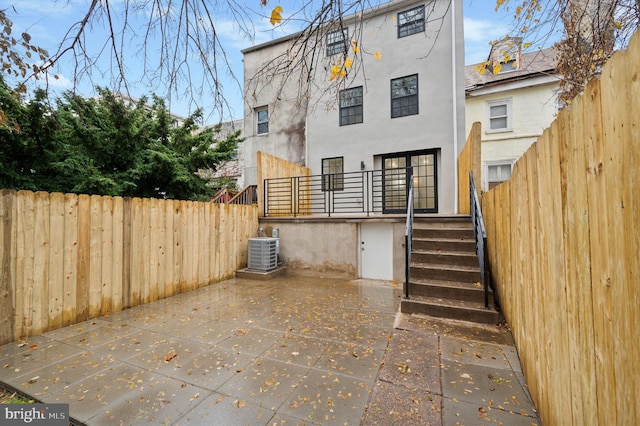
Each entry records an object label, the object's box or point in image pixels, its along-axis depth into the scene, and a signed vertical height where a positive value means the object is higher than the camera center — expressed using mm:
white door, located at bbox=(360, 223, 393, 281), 6730 -869
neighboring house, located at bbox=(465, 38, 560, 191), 10625 +4203
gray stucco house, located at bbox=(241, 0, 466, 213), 8461 +3549
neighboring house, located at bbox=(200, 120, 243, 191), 15390 +2869
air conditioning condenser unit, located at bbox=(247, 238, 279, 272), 7020 -949
